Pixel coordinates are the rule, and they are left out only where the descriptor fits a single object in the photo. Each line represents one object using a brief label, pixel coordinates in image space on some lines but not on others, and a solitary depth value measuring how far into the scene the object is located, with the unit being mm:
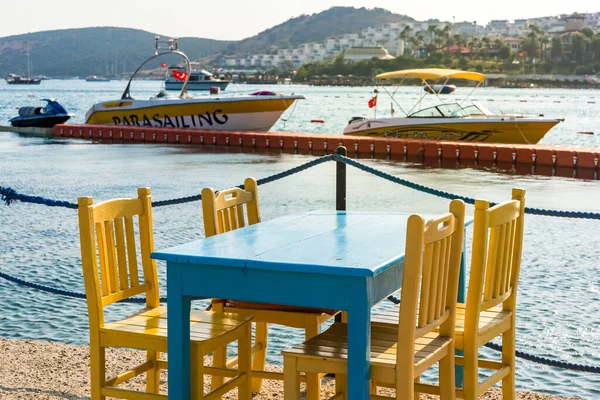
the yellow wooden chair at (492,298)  3977
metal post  5945
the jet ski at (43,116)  36406
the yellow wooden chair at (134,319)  4094
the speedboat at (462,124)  25578
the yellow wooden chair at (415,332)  3551
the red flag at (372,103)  30364
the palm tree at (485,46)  186662
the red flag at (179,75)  32791
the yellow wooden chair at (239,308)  4566
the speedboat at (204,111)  31438
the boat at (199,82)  100938
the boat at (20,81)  189675
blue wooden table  3518
